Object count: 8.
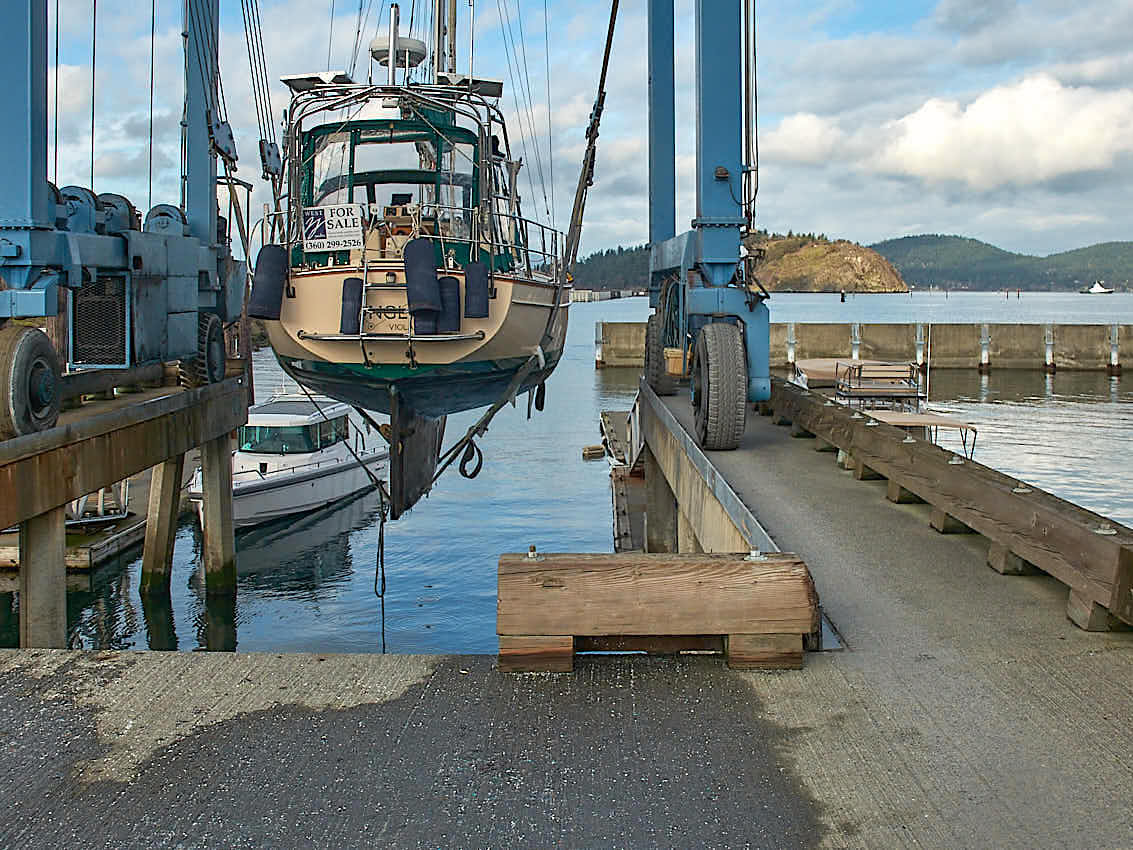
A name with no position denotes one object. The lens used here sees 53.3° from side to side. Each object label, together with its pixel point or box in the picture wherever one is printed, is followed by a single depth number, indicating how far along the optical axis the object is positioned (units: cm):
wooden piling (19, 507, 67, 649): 977
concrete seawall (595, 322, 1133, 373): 4916
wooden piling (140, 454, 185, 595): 1609
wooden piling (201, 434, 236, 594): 1620
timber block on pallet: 518
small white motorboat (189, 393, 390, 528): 2236
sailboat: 1235
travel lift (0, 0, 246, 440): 1069
